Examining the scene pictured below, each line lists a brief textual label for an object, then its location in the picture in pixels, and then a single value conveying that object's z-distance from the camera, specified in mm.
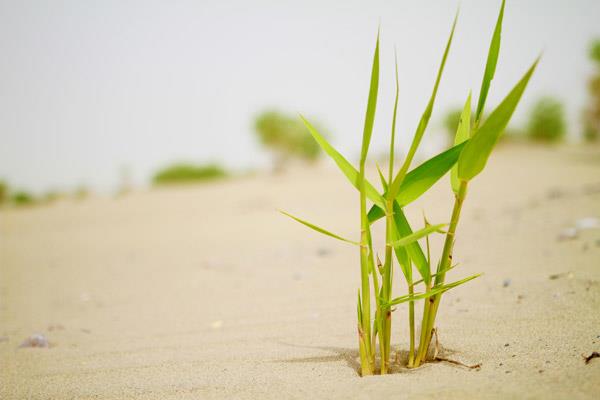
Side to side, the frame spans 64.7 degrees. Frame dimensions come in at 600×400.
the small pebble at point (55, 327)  2719
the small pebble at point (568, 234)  3348
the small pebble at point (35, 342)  2352
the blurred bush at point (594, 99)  11203
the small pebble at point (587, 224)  3539
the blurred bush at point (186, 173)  21047
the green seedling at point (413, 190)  1207
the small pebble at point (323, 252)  4352
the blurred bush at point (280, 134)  22312
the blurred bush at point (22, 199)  14961
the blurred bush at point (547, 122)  15219
